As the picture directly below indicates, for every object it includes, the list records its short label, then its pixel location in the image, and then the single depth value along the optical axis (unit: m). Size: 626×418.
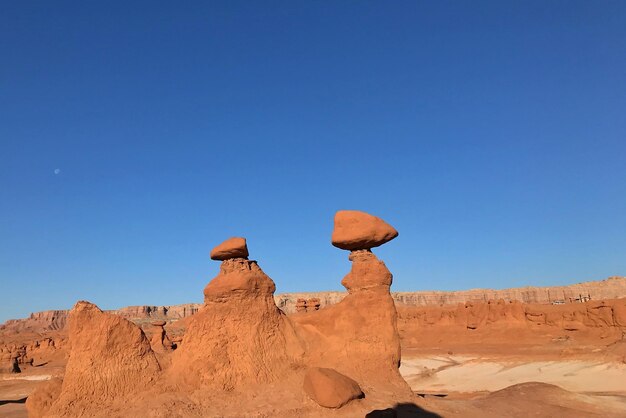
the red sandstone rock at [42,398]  9.88
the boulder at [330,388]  9.30
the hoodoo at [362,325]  11.25
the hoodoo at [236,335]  10.30
